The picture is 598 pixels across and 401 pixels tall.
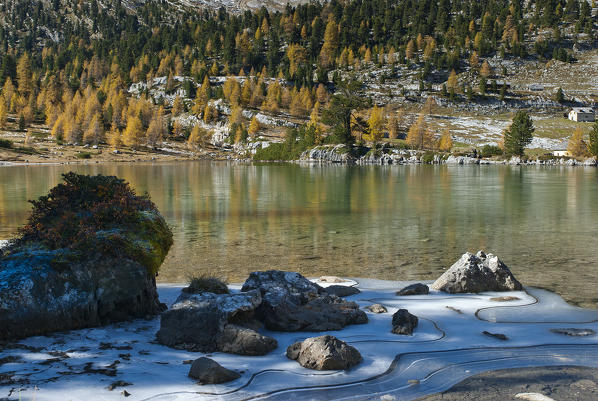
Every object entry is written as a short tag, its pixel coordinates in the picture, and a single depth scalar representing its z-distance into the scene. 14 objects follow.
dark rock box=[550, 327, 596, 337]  8.21
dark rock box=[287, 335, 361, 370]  6.66
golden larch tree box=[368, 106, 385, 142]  137.00
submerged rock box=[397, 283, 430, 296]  11.29
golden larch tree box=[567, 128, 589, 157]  119.56
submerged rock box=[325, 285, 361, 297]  11.39
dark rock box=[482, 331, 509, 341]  7.99
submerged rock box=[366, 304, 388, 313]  9.55
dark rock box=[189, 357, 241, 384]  6.15
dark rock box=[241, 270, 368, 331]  8.45
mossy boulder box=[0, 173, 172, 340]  7.37
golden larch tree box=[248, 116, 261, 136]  172.62
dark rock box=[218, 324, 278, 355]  7.21
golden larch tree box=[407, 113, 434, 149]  137.25
